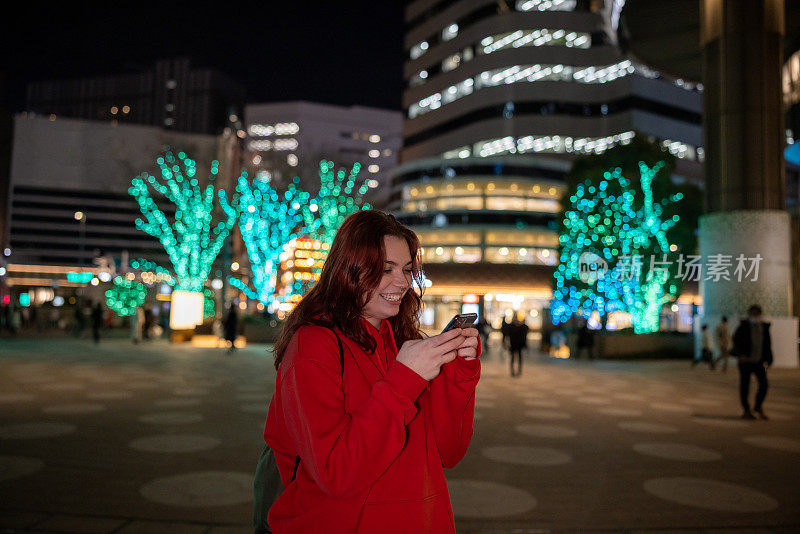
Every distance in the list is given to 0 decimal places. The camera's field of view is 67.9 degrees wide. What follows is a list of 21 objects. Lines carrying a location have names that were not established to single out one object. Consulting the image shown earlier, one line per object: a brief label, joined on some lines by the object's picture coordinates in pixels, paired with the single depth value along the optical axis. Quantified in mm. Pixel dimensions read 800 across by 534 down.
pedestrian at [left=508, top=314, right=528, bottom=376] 16109
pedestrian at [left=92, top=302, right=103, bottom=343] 24922
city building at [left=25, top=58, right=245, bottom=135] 180125
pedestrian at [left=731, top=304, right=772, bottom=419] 9445
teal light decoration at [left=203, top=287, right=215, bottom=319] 43938
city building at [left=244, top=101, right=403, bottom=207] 135375
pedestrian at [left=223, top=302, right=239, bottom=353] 21578
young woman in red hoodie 1534
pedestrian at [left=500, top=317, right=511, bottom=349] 20716
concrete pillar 19641
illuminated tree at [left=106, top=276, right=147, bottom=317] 43531
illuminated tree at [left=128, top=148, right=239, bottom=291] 28281
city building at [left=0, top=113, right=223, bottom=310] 111938
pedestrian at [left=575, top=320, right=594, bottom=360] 23516
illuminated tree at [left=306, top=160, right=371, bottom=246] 29766
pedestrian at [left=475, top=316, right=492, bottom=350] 20984
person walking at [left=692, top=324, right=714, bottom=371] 19328
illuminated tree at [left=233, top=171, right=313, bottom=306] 27906
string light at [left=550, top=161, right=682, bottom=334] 30531
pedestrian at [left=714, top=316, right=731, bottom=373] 18188
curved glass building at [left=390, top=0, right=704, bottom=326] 58688
